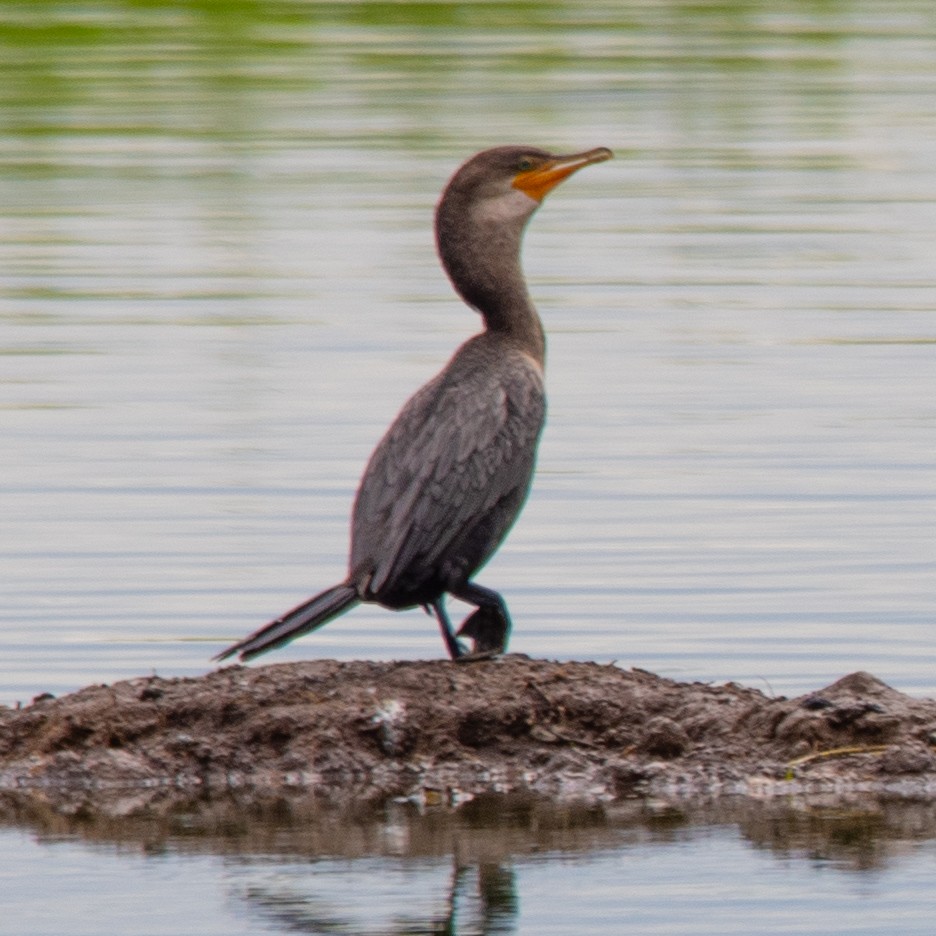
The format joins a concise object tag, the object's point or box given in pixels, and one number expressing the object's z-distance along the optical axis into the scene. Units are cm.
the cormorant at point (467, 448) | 1773
